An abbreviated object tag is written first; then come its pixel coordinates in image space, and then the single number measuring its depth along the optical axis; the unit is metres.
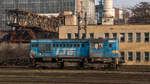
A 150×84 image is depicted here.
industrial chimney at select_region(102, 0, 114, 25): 89.90
